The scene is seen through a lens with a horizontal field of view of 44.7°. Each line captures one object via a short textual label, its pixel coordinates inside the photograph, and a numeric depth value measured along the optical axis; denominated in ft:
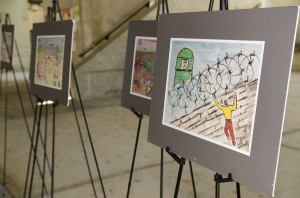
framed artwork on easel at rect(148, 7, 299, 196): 2.71
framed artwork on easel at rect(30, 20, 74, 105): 5.42
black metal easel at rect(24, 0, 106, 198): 5.88
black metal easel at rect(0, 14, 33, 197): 8.61
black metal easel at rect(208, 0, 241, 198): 3.17
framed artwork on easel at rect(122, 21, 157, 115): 5.25
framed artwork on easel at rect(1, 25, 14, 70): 8.90
